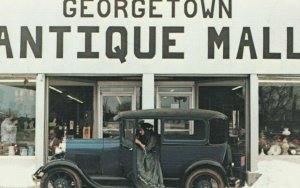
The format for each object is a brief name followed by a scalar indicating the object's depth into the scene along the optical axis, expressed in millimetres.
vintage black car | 10906
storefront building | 13609
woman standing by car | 10867
